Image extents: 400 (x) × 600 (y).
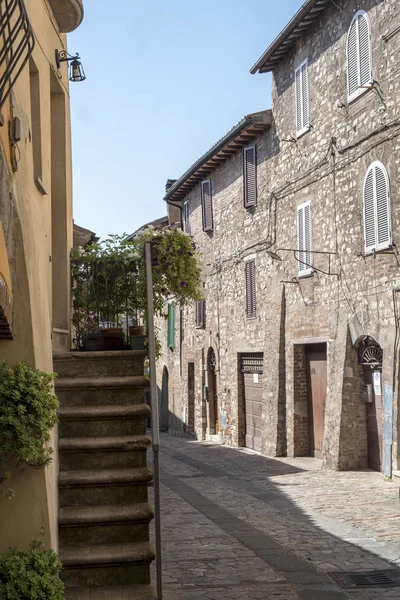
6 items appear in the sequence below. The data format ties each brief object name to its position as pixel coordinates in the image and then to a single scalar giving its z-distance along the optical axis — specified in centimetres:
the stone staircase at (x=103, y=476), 512
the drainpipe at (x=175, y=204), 2605
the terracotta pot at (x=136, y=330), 749
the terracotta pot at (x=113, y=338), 714
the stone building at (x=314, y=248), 1280
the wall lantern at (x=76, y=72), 794
